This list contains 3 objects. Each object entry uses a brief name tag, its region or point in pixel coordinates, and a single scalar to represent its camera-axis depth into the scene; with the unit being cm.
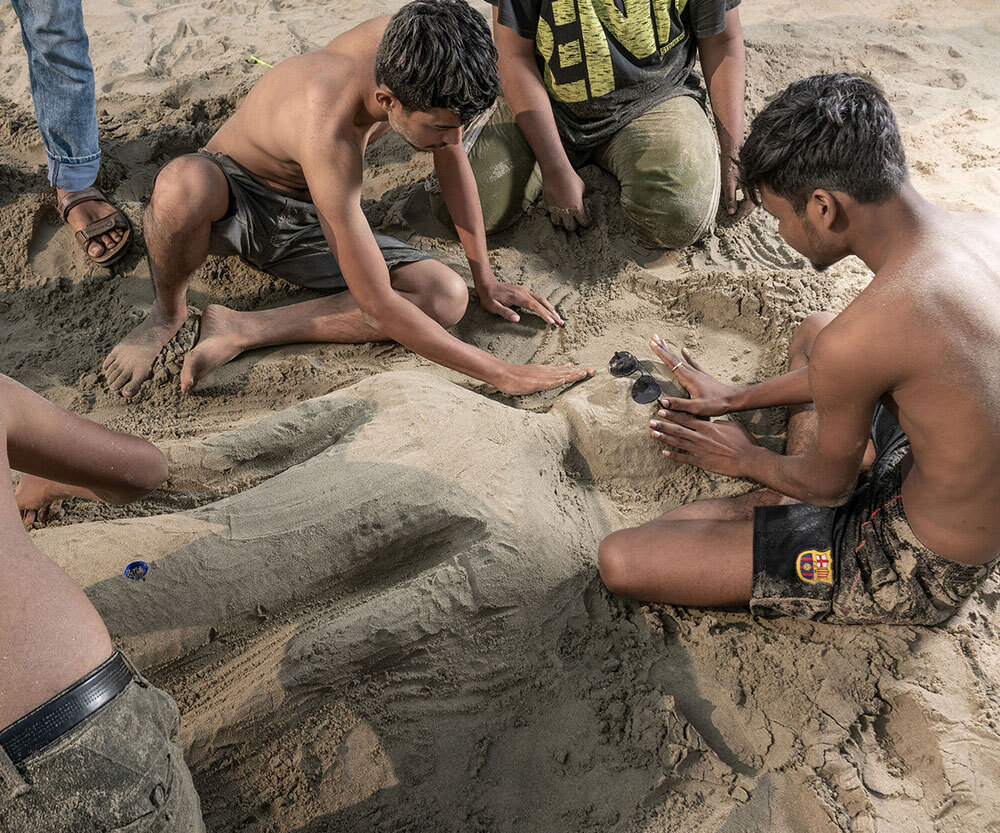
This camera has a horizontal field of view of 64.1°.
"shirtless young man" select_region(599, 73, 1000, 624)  144
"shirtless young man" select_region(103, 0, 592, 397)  208
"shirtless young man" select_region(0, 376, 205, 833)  107
